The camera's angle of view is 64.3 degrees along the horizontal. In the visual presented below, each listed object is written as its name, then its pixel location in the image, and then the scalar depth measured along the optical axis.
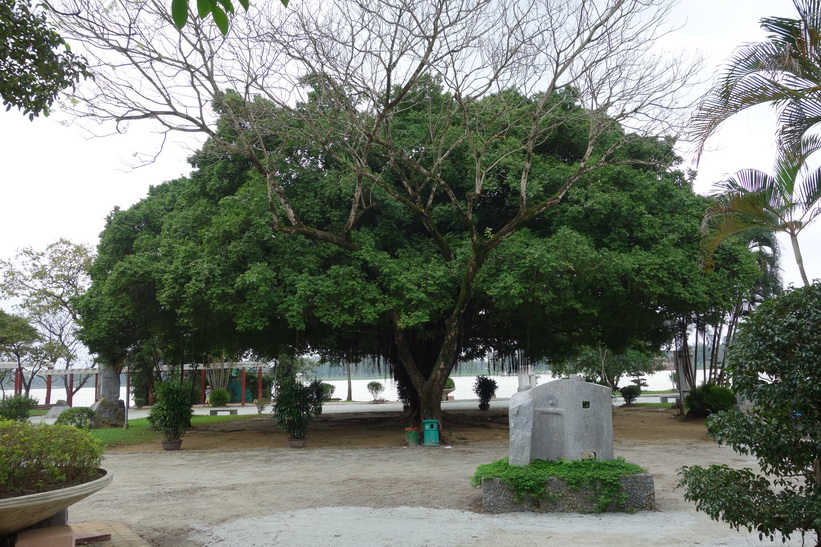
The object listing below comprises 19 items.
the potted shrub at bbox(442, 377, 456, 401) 43.18
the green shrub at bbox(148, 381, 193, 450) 15.84
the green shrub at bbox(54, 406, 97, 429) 19.08
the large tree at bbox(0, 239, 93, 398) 30.45
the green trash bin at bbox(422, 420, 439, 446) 15.37
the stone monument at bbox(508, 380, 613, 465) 8.48
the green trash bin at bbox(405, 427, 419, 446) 15.74
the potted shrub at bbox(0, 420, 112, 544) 4.98
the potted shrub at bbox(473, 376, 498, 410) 29.48
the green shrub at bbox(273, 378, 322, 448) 15.83
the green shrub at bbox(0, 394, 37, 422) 23.52
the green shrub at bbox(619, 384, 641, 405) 31.91
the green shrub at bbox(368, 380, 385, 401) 46.97
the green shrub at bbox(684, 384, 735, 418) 21.64
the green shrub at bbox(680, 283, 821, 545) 4.64
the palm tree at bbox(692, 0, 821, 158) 6.81
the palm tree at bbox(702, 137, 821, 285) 9.13
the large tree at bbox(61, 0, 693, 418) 11.39
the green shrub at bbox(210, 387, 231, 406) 37.44
